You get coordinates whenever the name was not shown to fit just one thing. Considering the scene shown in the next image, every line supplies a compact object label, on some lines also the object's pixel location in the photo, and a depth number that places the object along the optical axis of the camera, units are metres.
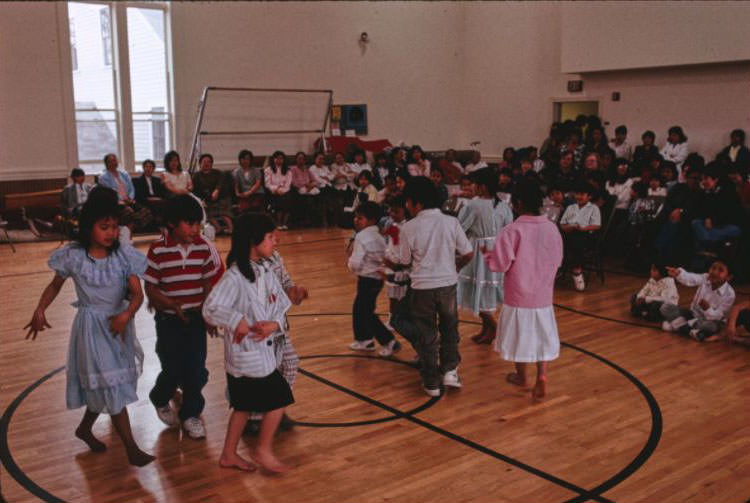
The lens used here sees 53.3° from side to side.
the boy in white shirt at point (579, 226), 7.32
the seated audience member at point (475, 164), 13.35
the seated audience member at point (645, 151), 10.00
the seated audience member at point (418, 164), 12.45
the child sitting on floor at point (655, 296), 6.06
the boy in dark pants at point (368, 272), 4.78
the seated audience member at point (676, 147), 11.30
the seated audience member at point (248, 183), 11.36
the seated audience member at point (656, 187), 8.62
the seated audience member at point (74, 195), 9.73
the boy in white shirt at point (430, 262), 4.16
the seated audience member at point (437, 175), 8.14
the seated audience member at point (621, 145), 11.85
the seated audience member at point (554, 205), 7.58
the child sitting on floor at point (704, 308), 5.57
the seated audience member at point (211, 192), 10.98
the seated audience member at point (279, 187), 11.53
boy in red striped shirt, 3.56
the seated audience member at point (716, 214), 7.29
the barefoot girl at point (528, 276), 4.21
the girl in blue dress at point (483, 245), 5.16
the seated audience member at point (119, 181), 9.98
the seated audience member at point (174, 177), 10.52
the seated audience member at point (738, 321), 5.41
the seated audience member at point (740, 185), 8.15
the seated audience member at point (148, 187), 10.69
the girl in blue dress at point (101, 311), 3.31
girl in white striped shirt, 3.18
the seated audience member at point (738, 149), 10.76
